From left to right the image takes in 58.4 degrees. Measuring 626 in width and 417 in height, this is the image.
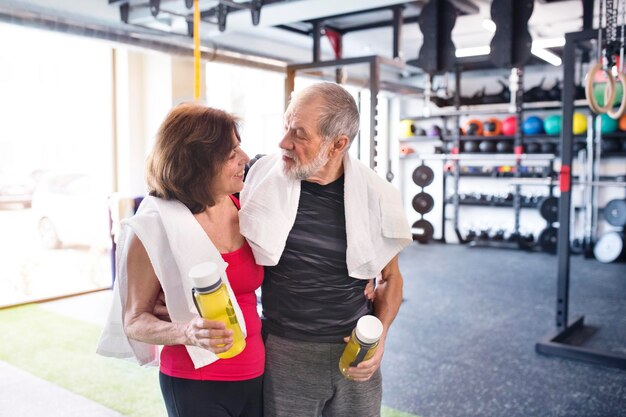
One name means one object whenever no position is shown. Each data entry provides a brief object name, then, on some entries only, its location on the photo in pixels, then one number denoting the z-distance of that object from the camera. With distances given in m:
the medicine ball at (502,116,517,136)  8.04
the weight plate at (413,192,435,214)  5.02
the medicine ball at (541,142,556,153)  7.61
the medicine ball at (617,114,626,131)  7.08
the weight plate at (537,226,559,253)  7.42
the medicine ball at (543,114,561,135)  7.48
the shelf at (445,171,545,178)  8.22
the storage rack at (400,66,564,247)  7.30
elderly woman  1.13
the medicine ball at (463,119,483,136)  8.32
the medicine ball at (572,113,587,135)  7.39
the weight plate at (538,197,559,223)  7.25
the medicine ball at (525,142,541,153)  7.73
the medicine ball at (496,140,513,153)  8.02
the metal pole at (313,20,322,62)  5.20
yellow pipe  2.11
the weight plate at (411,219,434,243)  5.21
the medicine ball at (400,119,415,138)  8.97
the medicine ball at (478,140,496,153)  8.19
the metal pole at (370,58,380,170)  4.02
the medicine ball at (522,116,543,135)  7.79
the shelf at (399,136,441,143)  8.68
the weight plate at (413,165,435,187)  5.04
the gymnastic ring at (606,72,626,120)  3.38
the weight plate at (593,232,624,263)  6.95
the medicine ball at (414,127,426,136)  8.94
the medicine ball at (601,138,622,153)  7.27
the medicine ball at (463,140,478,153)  8.30
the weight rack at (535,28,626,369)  3.54
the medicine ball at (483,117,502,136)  8.19
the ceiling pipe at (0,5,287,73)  3.33
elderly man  1.34
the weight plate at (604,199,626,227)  7.14
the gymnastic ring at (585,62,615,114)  3.25
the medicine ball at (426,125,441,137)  8.57
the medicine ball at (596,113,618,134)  7.22
